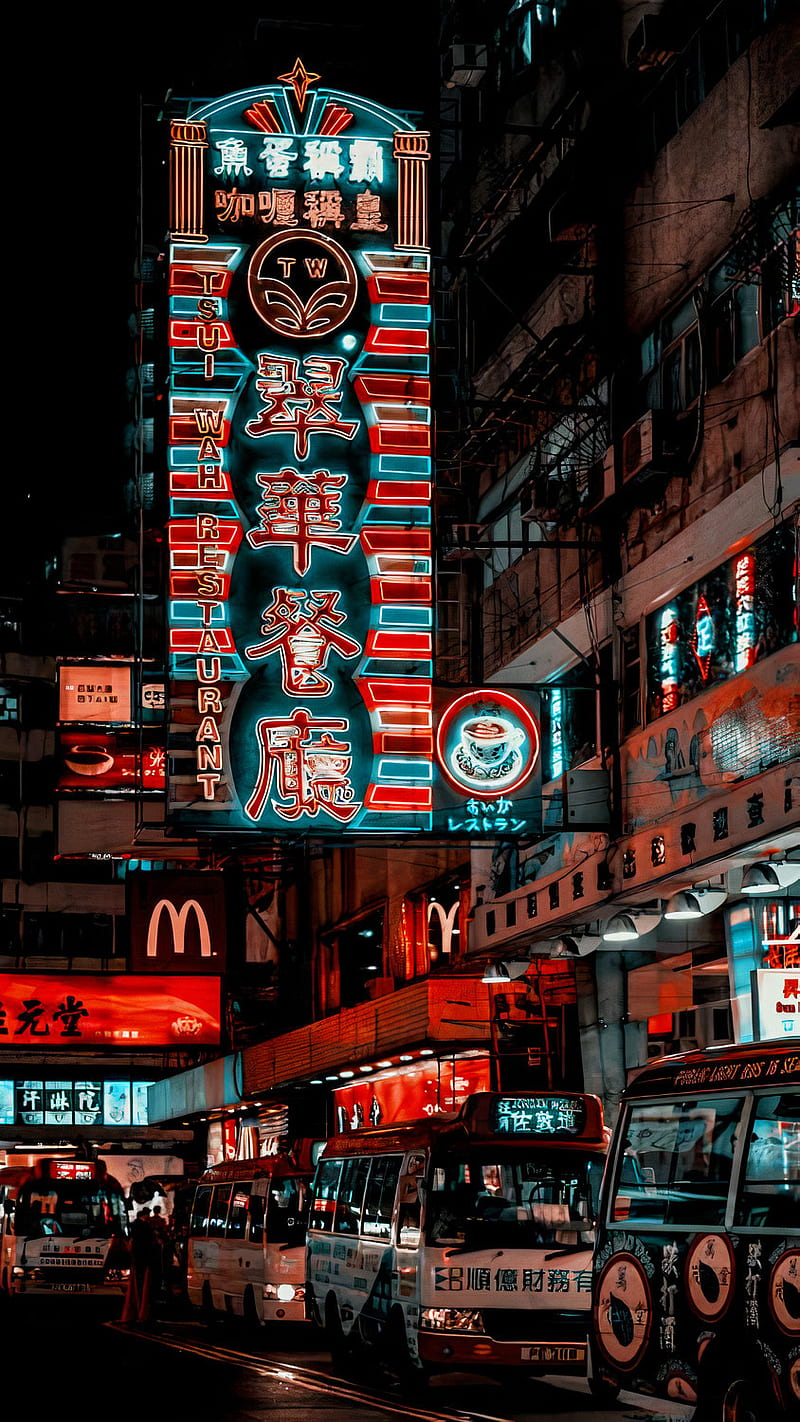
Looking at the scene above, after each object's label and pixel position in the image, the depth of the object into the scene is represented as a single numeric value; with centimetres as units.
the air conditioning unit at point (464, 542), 2656
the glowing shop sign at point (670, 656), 2303
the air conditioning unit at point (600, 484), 2460
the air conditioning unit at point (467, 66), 3052
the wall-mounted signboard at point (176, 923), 3247
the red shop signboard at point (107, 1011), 3806
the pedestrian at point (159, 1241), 2905
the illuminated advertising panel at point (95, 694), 3653
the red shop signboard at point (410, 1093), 3191
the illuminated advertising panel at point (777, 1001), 1764
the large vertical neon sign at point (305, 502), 2286
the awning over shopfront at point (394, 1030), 2898
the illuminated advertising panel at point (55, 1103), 6531
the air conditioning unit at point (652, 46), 2356
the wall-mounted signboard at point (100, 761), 3525
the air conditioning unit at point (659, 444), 2250
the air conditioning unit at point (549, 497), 2633
